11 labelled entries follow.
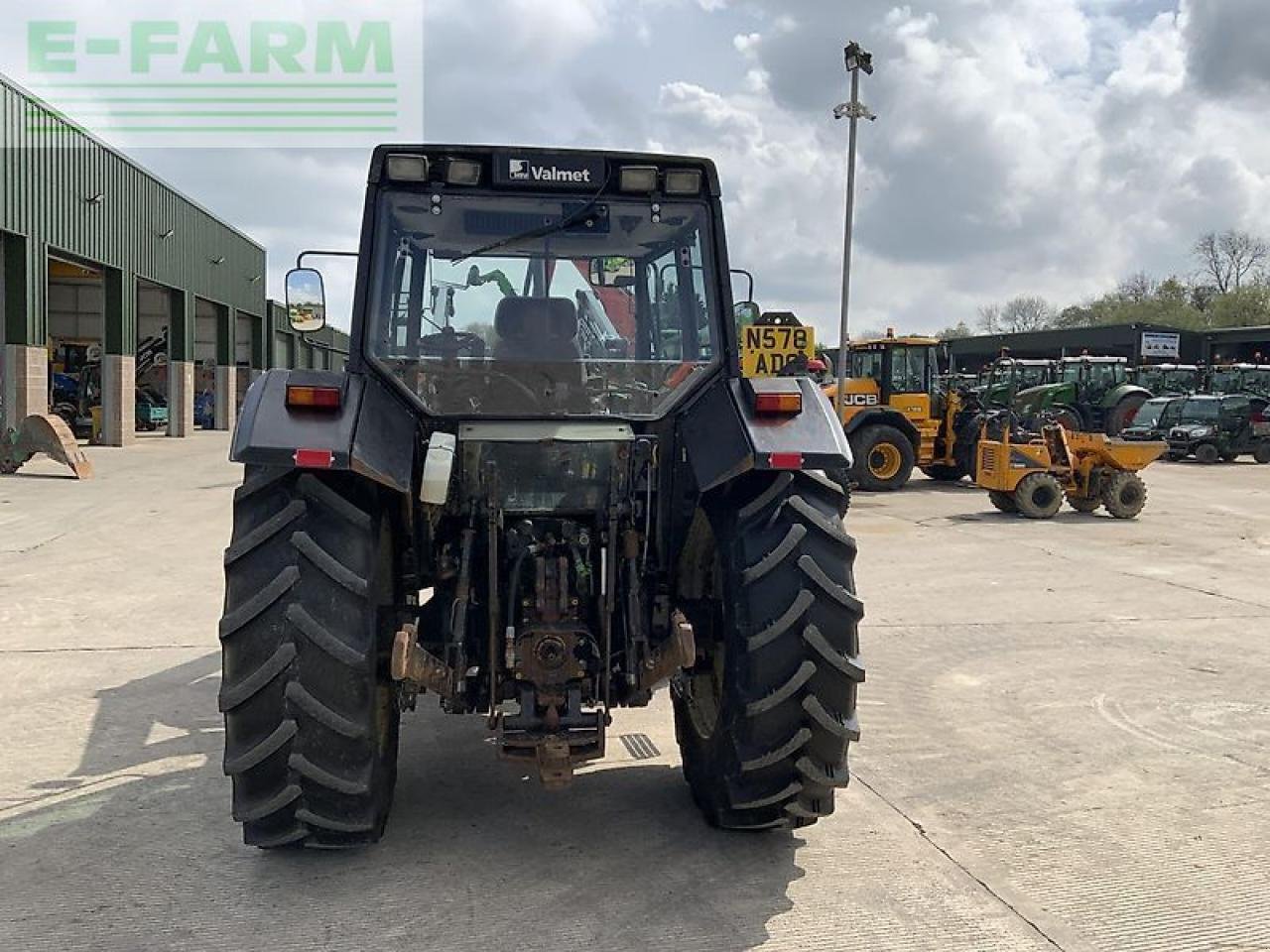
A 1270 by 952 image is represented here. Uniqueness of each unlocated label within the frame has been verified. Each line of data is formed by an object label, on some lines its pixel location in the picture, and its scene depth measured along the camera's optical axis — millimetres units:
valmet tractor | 3600
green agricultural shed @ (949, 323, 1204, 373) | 45531
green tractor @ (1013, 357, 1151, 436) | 30234
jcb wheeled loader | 19047
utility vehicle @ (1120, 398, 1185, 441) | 28297
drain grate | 5121
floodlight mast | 19875
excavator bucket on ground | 19094
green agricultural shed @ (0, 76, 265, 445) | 21453
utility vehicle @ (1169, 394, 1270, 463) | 28172
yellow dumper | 15195
